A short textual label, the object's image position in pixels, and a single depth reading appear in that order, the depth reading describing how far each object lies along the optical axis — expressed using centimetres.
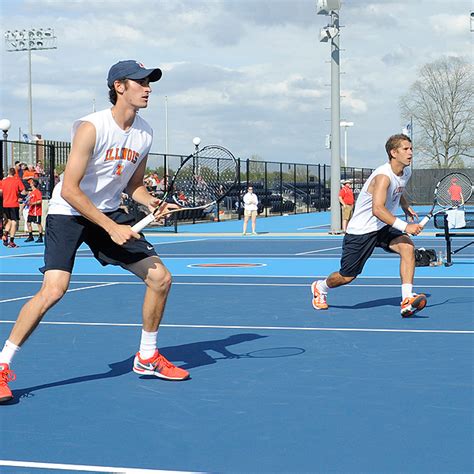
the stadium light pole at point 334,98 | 2755
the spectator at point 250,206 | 2761
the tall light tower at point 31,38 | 6531
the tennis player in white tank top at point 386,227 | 909
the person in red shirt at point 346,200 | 2844
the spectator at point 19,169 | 2747
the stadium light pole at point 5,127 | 2702
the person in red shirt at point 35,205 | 2356
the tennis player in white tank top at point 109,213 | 574
